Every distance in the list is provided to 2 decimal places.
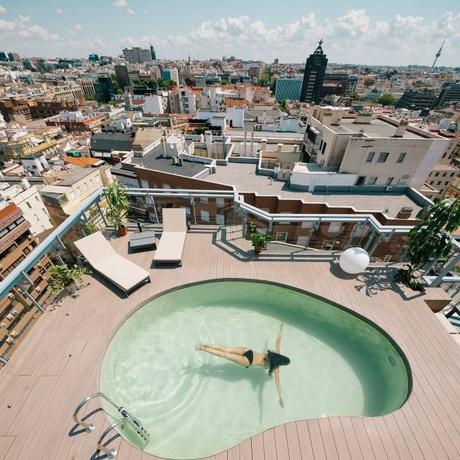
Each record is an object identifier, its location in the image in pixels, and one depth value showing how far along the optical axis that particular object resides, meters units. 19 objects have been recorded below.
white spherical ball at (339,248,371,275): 8.59
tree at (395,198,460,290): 7.56
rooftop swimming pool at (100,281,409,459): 5.88
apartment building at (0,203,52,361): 6.22
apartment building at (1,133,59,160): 50.72
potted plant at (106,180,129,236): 9.84
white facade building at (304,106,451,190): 19.00
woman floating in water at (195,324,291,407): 6.79
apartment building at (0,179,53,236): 25.97
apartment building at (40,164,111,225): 28.53
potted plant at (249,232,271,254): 9.51
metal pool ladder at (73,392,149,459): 4.75
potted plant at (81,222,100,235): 9.63
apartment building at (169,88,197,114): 72.25
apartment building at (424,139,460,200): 39.57
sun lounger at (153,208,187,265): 9.17
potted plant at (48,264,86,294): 7.62
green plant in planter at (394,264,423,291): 8.54
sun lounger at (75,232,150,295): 8.18
